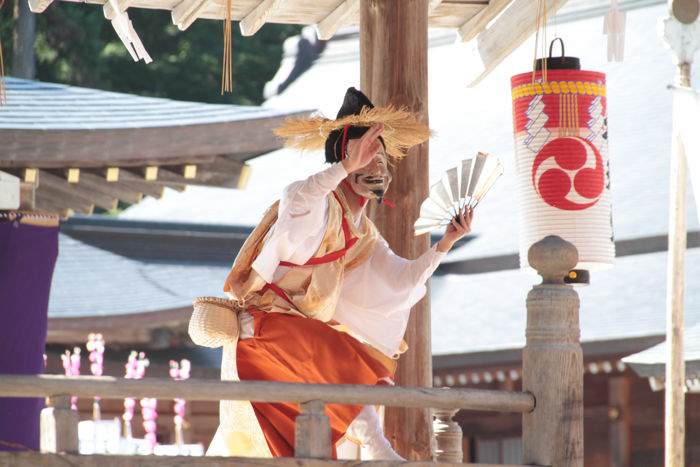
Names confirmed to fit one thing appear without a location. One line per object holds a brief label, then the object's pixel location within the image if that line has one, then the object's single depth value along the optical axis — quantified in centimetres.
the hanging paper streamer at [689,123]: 1334
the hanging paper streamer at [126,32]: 1119
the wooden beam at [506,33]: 1349
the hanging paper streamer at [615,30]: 1171
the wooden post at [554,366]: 871
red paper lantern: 1171
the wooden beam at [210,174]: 1681
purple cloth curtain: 1057
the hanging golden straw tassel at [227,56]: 1030
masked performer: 934
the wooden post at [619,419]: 2212
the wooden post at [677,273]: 1527
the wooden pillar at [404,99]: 1119
